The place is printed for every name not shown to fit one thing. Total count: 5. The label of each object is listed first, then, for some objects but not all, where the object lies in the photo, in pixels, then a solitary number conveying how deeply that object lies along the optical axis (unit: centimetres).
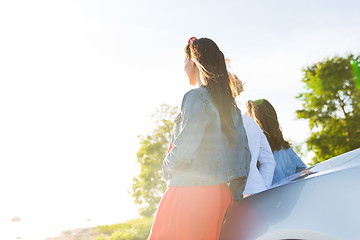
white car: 151
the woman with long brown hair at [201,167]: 200
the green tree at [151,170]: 1407
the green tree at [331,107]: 2123
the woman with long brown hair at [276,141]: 342
